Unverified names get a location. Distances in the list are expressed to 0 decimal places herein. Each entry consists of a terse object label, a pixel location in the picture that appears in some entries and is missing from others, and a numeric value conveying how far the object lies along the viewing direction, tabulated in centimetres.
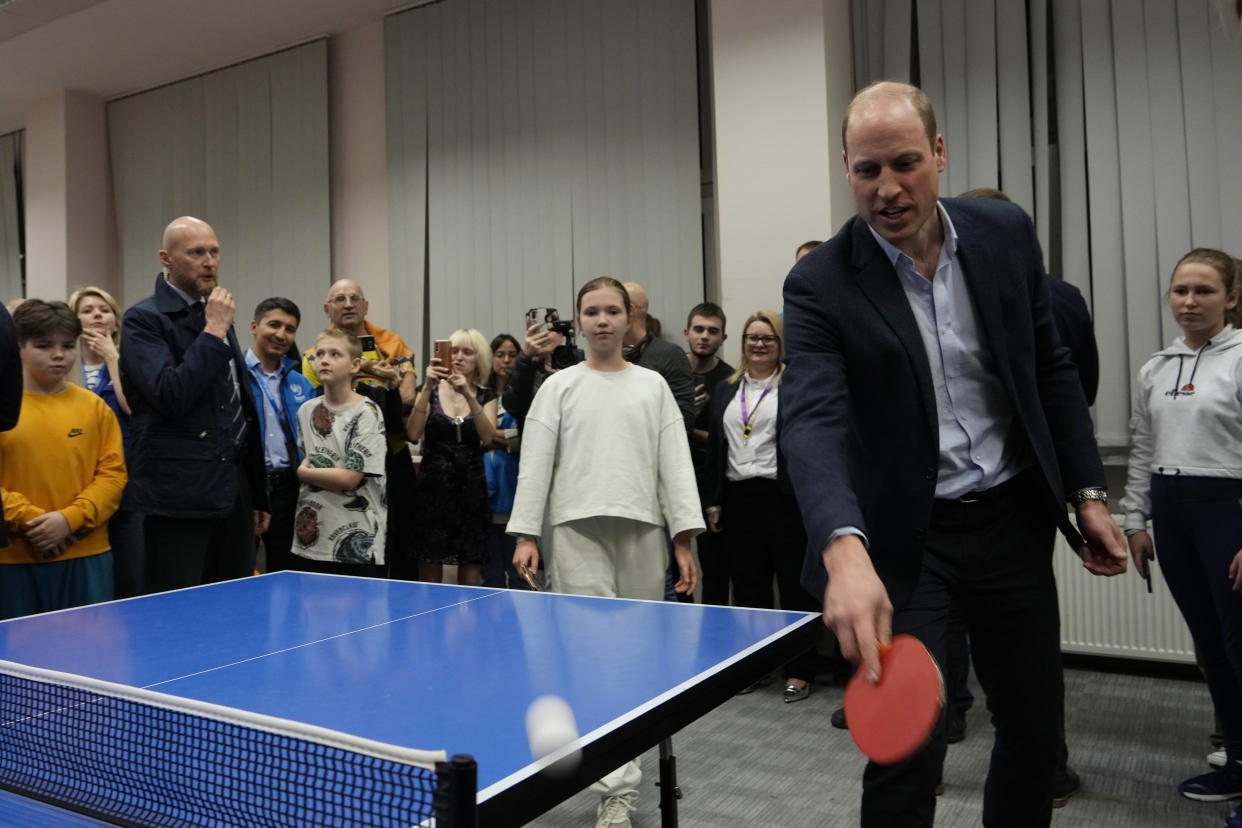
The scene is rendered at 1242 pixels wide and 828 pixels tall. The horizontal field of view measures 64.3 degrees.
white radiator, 437
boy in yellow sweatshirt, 328
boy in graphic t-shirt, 394
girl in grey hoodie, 303
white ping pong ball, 127
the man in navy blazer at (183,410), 331
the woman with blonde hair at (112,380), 384
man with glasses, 494
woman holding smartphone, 452
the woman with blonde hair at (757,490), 439
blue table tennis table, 141
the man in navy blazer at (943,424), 165
